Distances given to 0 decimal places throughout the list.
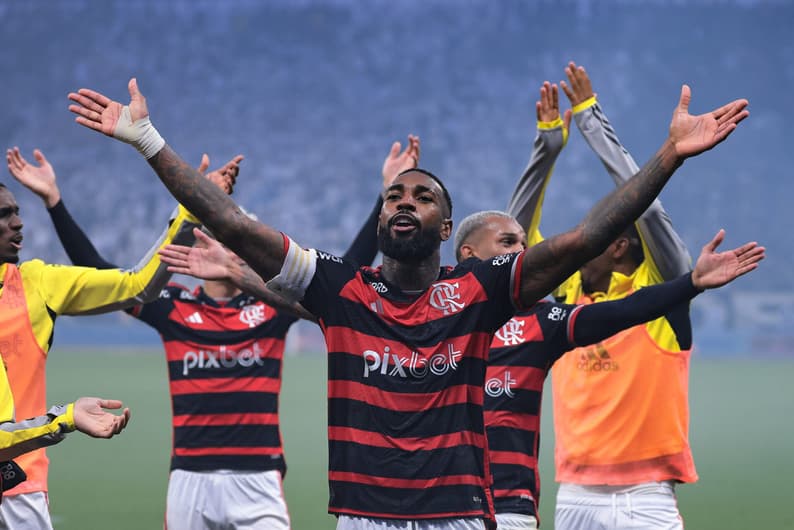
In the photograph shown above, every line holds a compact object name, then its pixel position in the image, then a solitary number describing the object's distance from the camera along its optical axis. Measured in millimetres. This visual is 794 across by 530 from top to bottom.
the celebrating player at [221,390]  12539
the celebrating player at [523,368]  9453
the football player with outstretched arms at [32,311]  9672
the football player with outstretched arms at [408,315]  7410
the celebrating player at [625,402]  10609
